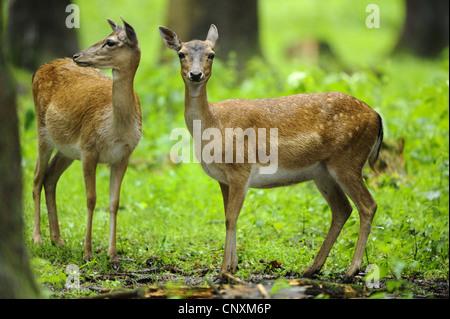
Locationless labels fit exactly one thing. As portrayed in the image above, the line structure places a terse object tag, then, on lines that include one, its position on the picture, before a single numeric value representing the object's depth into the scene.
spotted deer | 12.46
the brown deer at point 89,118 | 13.45
